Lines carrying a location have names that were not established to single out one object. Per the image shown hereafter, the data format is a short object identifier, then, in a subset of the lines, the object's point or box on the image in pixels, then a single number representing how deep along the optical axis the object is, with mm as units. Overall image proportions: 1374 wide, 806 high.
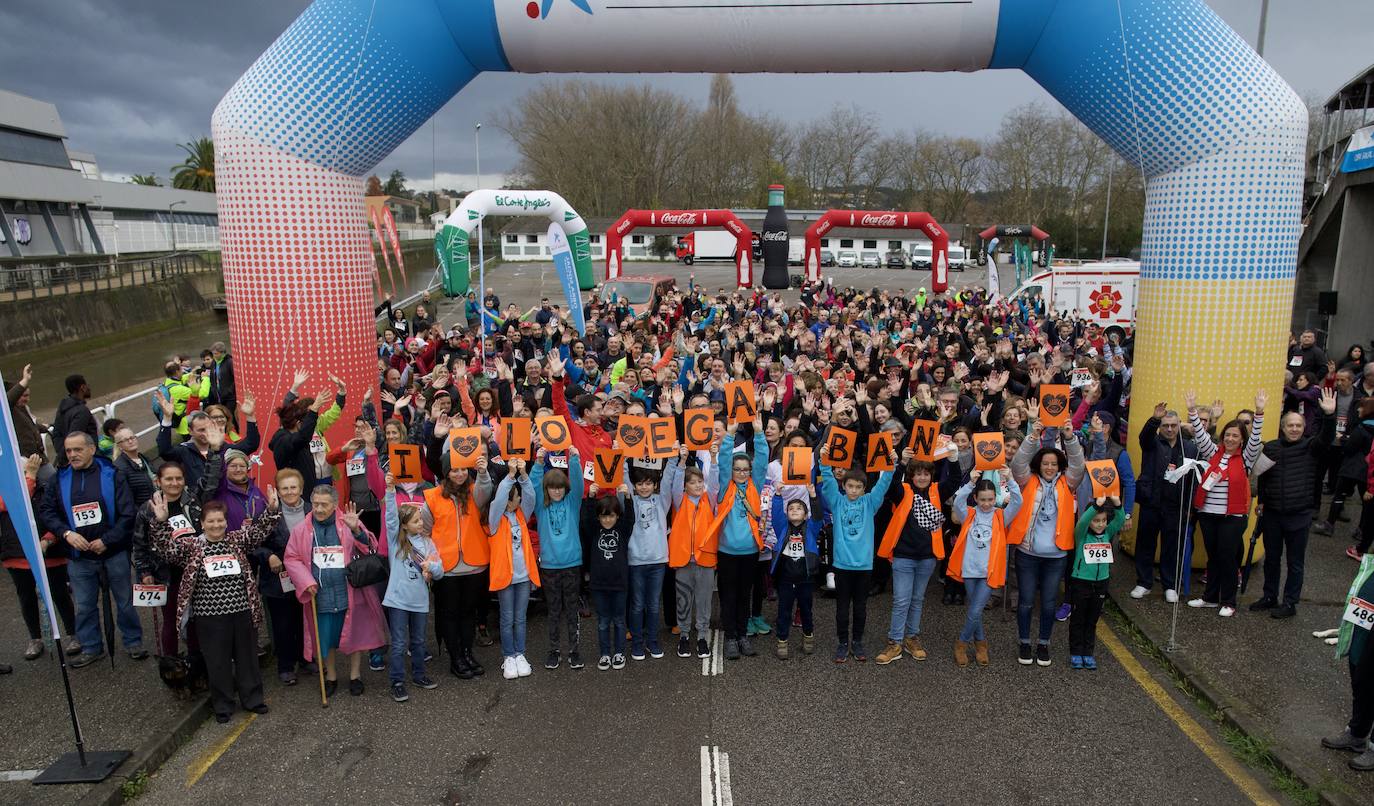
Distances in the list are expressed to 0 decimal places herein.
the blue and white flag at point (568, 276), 14727
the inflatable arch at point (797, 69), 7922
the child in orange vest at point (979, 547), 6500
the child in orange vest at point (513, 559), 6340
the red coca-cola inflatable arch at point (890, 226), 25484
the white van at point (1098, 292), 24359
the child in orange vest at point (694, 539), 6621
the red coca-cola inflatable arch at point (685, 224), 26359
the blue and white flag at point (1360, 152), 16547
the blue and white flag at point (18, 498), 5121
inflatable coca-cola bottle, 28594
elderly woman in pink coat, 5965
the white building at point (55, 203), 36531
